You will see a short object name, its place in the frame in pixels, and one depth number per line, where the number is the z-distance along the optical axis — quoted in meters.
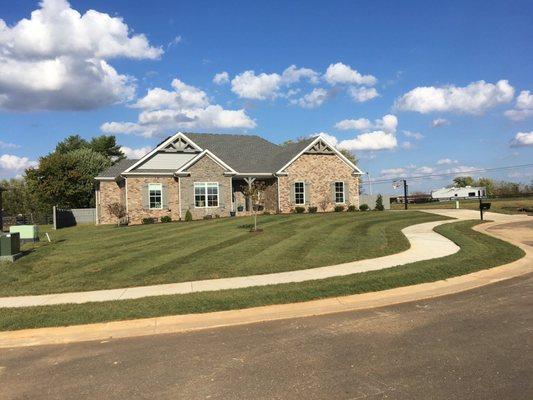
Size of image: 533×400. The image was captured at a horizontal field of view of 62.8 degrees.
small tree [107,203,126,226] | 30.89
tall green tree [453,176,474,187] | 120.22
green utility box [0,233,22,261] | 14.39
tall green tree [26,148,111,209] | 46.00
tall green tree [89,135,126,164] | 70.56
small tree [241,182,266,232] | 20.86
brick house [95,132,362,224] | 31.97
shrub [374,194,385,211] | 38.31
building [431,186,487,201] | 82.88
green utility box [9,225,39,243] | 20.88
